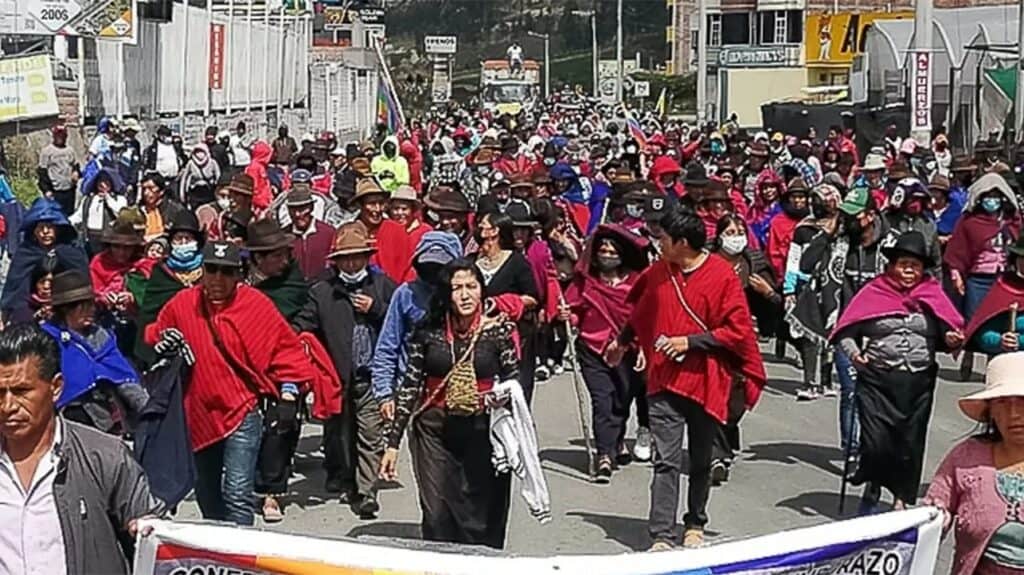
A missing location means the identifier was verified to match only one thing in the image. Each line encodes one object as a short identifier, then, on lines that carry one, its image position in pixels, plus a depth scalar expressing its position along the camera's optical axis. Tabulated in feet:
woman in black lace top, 24.57
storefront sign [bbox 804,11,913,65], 251.80
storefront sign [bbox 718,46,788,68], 276.21
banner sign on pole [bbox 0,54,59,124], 99.04
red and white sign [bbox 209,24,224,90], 137.28
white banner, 15.51
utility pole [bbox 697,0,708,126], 150.30
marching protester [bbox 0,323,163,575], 15.64
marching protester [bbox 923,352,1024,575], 16.84
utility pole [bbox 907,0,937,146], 76.23
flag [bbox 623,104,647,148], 85.61
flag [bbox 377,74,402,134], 165.99
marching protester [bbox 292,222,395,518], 32.04
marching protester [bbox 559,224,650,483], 36.24
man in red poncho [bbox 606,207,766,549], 27.91
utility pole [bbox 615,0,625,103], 225.15
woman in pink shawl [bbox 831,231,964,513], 28.99
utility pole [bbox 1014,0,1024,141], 83.92
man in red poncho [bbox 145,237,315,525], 25.85
